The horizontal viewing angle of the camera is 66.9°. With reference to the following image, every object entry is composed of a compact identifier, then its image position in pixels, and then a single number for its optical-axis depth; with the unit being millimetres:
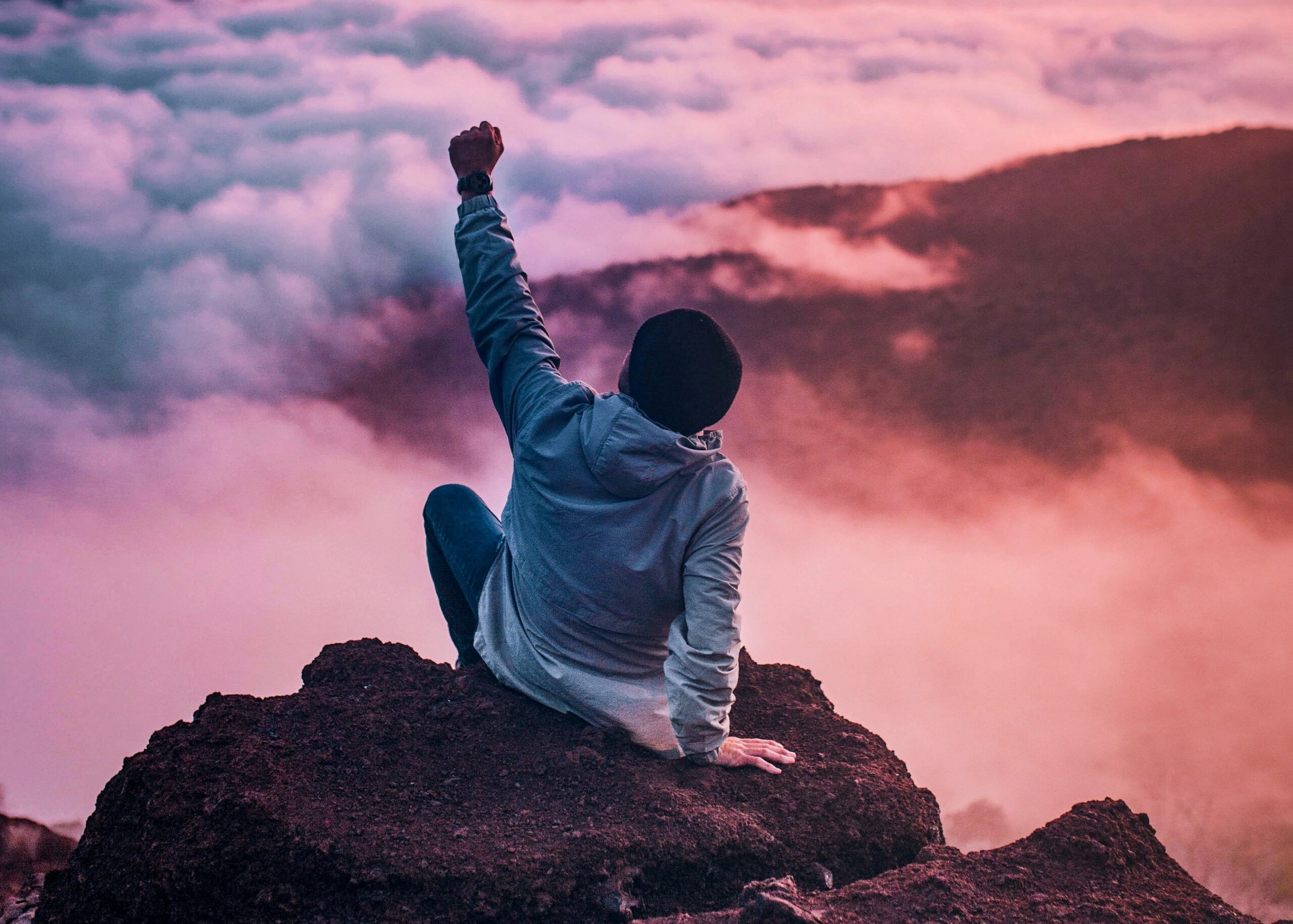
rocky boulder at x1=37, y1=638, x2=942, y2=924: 2666
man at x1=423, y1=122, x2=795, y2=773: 2873
